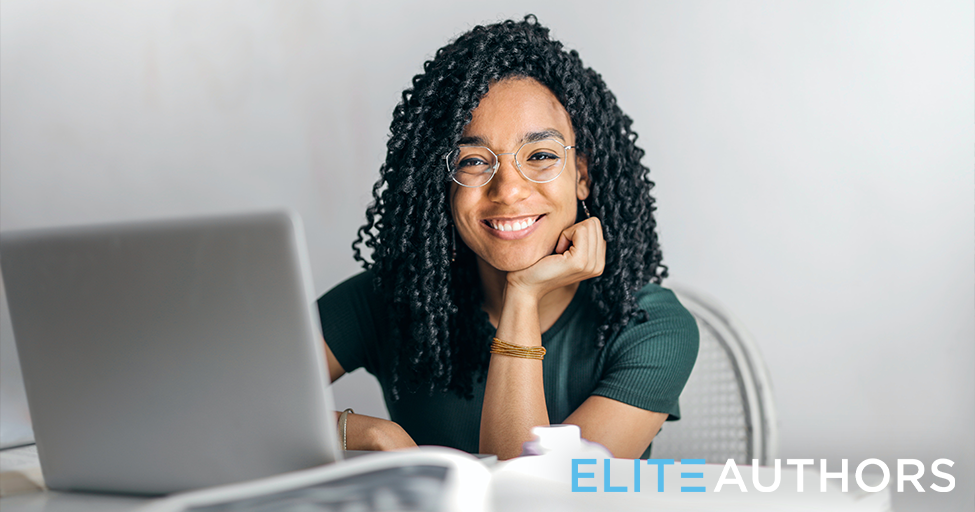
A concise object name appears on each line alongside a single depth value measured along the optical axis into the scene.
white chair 1.34
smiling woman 1.28
